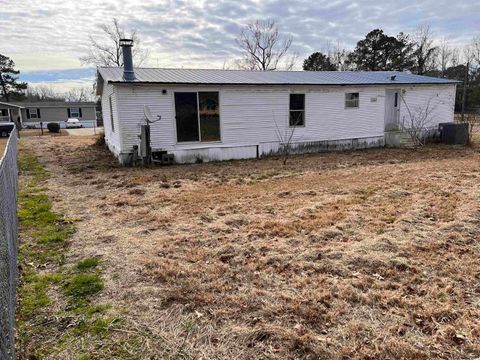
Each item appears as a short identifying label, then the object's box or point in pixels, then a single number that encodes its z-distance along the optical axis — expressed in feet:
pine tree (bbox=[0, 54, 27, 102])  161.27
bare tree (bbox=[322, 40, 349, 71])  146.20
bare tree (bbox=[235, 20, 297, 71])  142.00
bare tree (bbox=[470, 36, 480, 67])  134.51
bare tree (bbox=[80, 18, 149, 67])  126.17
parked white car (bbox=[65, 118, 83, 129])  129.49
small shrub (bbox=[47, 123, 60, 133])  106.32
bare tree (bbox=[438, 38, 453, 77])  147.24
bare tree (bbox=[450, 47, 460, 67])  150.61
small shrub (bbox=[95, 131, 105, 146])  60.13
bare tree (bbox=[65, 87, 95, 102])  234.79
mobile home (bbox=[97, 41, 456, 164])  36.86
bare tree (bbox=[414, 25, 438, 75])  136.26
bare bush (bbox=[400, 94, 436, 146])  52.11
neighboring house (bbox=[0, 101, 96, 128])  132.46
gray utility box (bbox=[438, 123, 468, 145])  50.62
